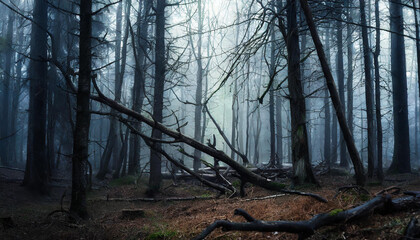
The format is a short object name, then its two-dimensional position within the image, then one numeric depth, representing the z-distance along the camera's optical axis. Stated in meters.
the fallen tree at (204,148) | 6.73
